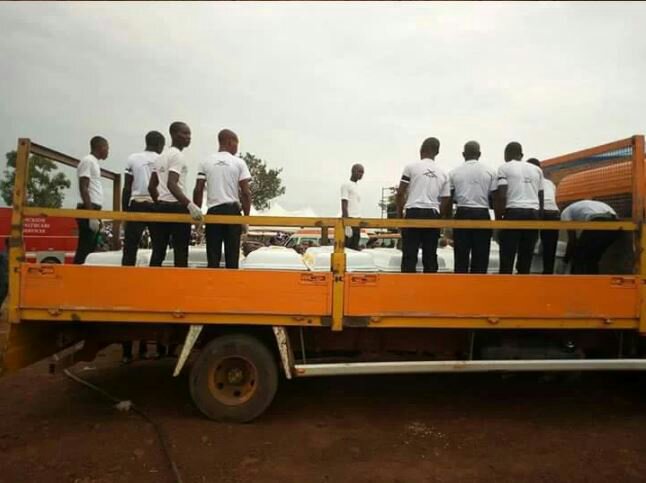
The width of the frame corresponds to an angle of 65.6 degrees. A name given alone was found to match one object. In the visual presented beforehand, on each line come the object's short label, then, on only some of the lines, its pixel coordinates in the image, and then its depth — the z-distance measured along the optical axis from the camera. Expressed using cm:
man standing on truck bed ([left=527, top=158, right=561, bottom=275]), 477
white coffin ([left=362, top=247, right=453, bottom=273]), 489
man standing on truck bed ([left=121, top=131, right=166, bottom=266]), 457
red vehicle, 1337
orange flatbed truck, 382
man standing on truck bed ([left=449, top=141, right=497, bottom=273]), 463
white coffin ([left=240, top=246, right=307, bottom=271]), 442
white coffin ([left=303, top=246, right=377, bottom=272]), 452
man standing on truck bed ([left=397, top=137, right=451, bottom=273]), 462
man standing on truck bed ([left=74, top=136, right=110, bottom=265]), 485
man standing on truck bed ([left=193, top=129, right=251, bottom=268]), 436
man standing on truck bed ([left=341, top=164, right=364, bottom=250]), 737
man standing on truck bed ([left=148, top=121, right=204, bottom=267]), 446
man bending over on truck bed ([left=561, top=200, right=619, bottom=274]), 451
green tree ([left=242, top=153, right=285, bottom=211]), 3101
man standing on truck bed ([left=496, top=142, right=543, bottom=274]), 467
